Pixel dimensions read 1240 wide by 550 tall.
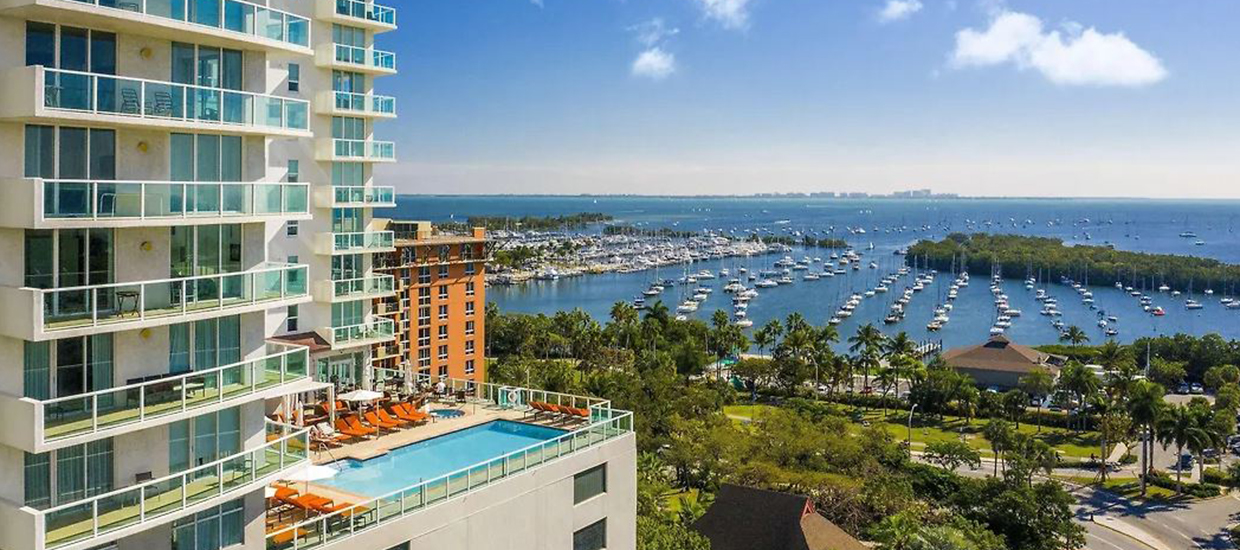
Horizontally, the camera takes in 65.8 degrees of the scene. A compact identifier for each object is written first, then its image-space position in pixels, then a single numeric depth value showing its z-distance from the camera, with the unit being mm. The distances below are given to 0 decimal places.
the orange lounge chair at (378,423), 26573
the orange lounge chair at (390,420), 26891
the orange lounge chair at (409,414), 27234
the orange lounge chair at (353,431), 25719
